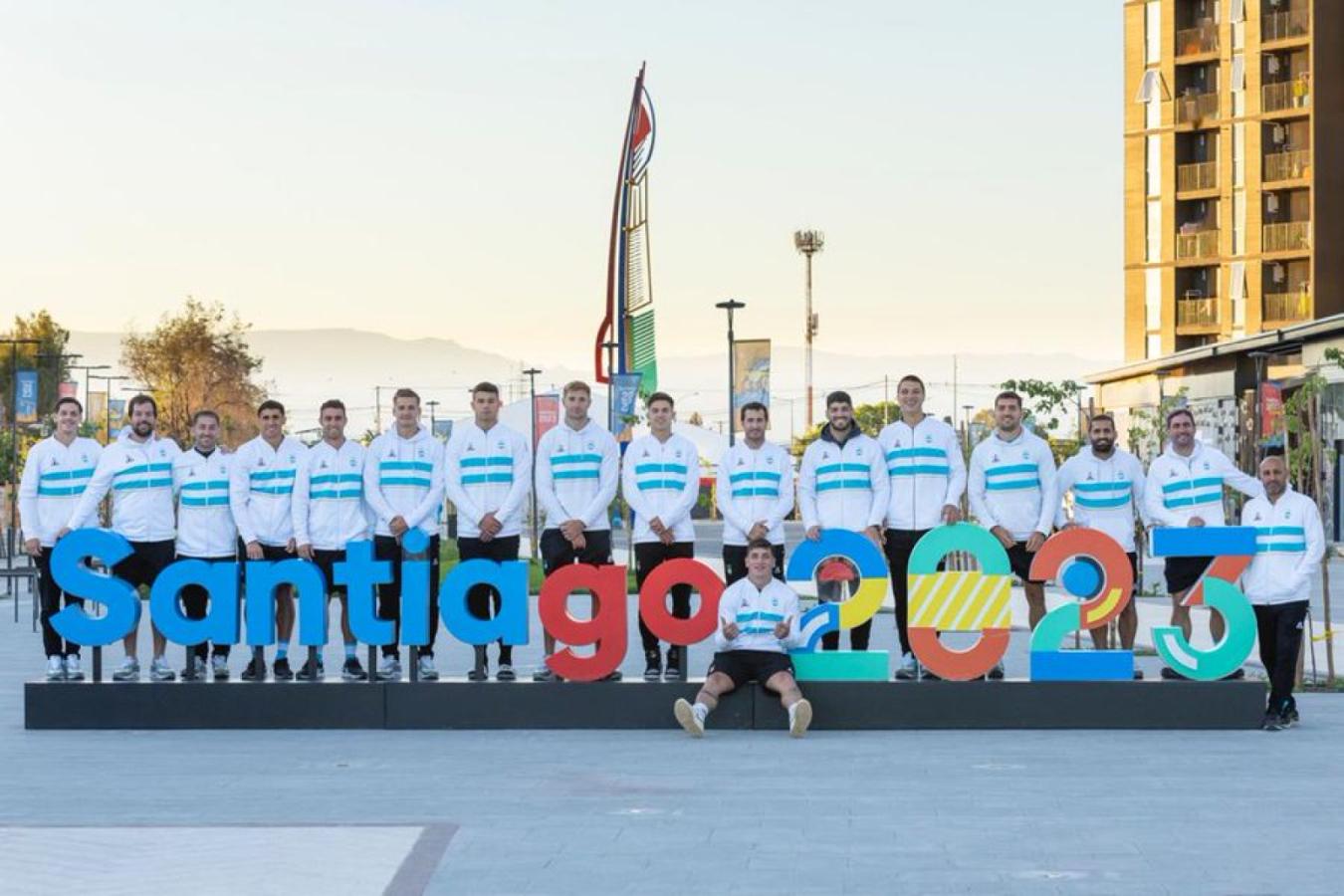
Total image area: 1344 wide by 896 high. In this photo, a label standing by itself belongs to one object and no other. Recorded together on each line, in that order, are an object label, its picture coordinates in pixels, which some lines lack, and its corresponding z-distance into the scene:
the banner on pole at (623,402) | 38.59
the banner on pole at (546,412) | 50.19
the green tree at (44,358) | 93.12
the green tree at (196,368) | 85.31
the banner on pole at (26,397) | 54.72
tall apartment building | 74.94
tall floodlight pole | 118.69
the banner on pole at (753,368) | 51.19
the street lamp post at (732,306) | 53.11
